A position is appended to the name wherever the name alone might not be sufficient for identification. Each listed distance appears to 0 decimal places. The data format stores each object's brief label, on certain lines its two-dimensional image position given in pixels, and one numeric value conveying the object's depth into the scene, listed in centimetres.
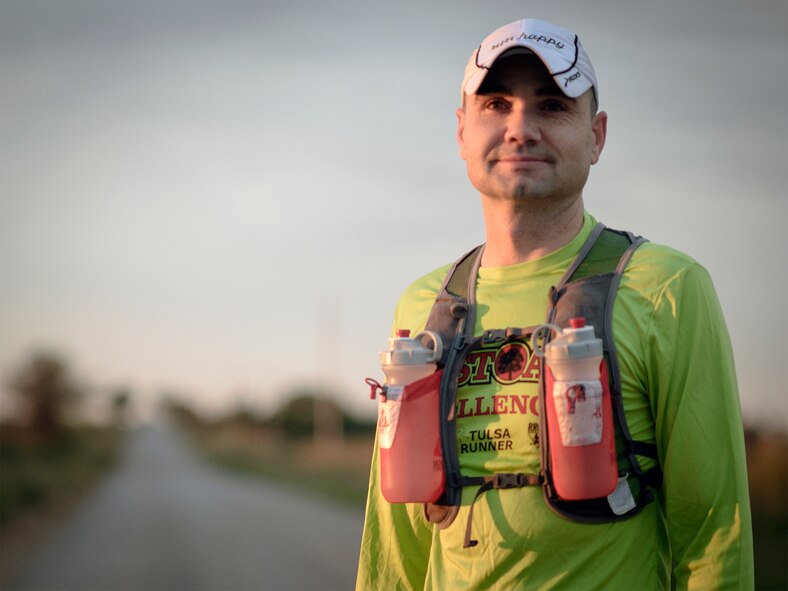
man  295
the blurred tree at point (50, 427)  4225
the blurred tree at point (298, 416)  8519
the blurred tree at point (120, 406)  10372
